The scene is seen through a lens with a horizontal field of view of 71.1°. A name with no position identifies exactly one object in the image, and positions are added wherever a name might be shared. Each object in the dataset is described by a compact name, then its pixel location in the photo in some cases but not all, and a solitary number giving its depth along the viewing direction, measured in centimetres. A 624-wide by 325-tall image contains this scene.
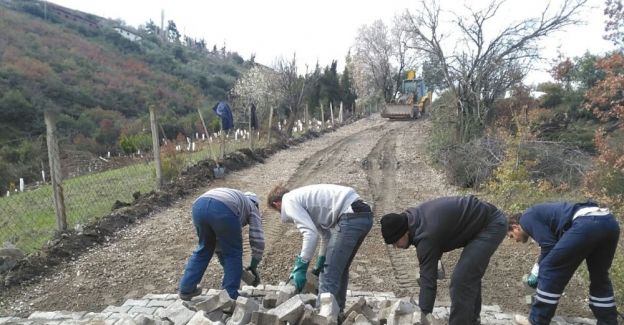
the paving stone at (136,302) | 427
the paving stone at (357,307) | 353
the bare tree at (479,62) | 1196
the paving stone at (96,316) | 373
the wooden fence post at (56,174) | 589
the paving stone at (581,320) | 405
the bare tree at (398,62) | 3475
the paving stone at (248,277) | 429
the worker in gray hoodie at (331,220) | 354
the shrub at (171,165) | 957
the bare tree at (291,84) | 2034
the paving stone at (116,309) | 411
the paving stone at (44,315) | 403
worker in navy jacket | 338
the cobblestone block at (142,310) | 405
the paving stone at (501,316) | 405
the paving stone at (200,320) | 301
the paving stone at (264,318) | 312
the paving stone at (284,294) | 366
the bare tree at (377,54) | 3650
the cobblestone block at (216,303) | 348
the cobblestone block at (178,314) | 341
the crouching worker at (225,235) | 379
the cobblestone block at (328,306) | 318
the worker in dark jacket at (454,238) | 309
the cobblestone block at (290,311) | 315
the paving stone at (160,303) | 426
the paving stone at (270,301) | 376
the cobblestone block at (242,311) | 326
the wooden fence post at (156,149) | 816
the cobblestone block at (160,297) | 445
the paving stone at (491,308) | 422
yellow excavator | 2473
